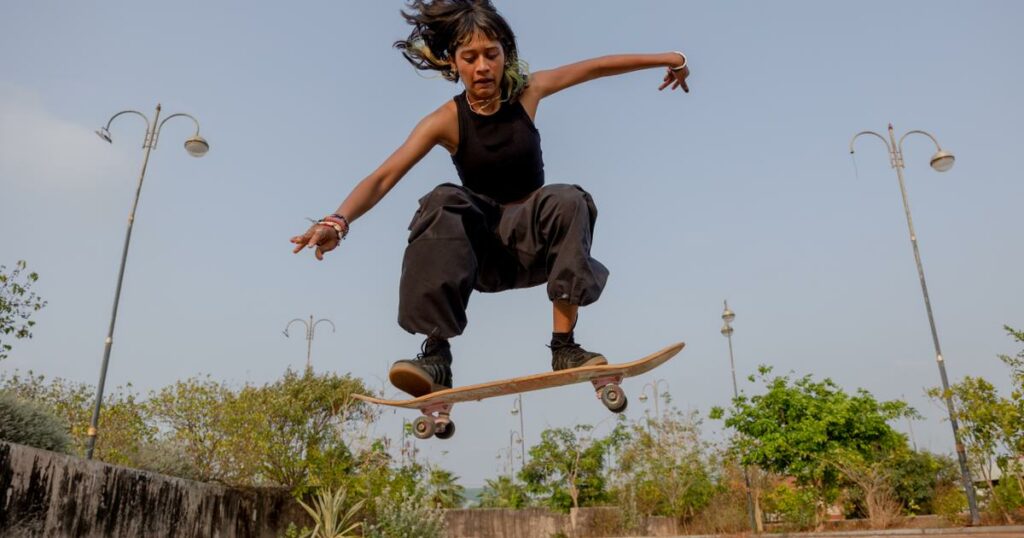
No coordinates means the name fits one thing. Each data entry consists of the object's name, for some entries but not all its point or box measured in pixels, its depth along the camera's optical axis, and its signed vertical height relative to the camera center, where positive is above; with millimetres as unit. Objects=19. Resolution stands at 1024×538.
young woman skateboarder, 3189 +1363
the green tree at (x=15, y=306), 14484 +3990
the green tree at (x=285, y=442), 15688 +1253
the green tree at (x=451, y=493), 39669 +34
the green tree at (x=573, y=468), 32469 +1122
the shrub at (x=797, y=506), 23859 -539
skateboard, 3139 +477
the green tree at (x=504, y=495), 36062 -115
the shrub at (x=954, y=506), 19356 -543
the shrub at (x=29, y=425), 8508 +907
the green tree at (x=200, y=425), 16297 +1765
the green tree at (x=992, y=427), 17172 +1564
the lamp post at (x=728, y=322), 27750 +6668
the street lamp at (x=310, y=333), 23906 +5506
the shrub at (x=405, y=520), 13797 -526
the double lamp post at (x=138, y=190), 13176 +6684
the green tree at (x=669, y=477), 30641 +637
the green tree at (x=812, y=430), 24625 +2158
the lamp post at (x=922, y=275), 17938 +6202
